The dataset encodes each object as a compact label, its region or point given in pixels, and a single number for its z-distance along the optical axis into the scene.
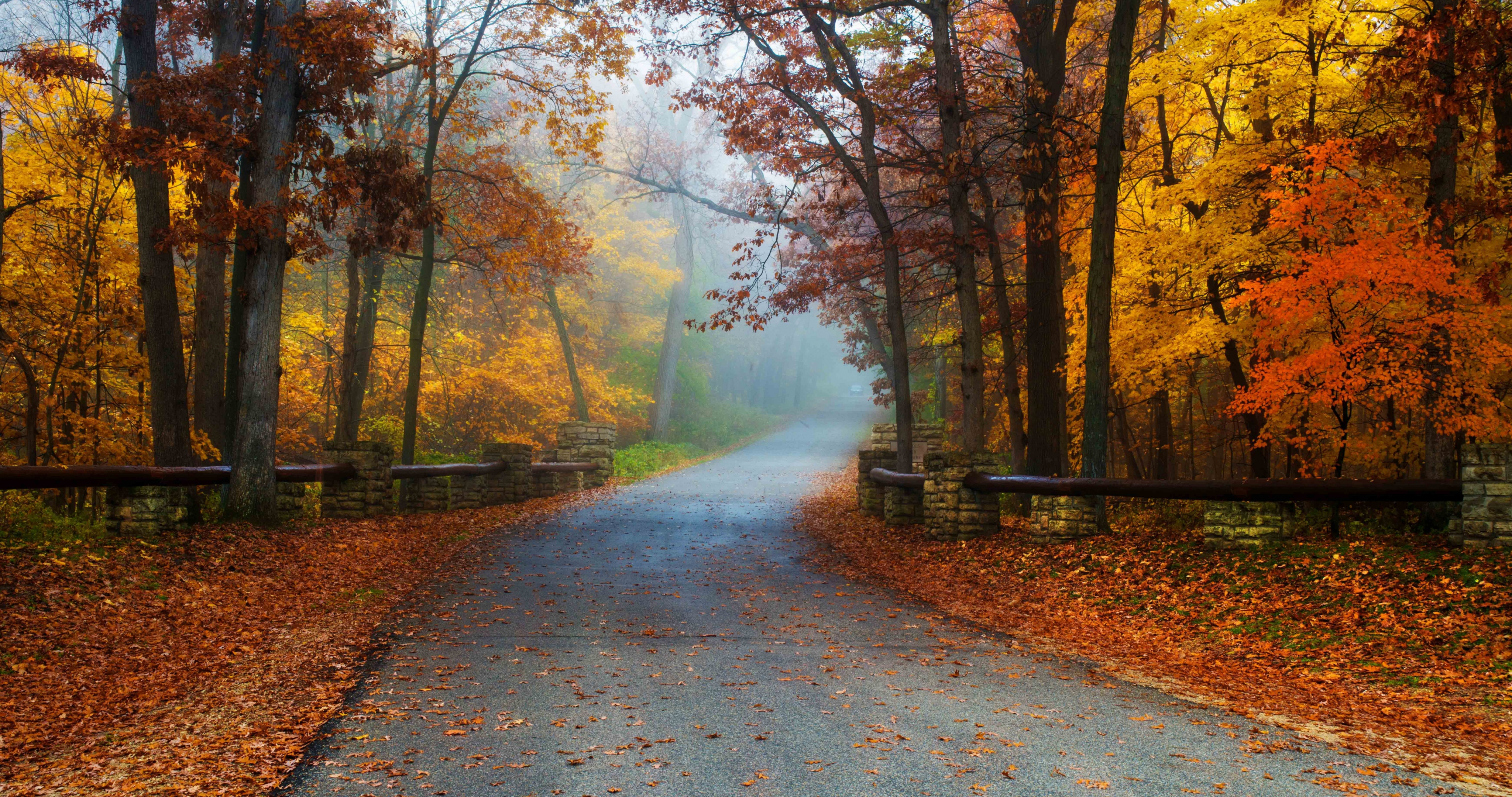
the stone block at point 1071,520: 10.42
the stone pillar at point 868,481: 15.98
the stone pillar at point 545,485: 18.53
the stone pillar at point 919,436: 20.31
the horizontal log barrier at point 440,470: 13.70
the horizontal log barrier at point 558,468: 18.05
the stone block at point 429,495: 15.29
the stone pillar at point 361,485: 12.95
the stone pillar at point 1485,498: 7.64
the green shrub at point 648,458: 24.64
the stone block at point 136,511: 8.80
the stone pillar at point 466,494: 16.14
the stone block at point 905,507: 14.23
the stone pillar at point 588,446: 20.92
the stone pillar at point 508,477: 16.95
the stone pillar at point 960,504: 11.80
